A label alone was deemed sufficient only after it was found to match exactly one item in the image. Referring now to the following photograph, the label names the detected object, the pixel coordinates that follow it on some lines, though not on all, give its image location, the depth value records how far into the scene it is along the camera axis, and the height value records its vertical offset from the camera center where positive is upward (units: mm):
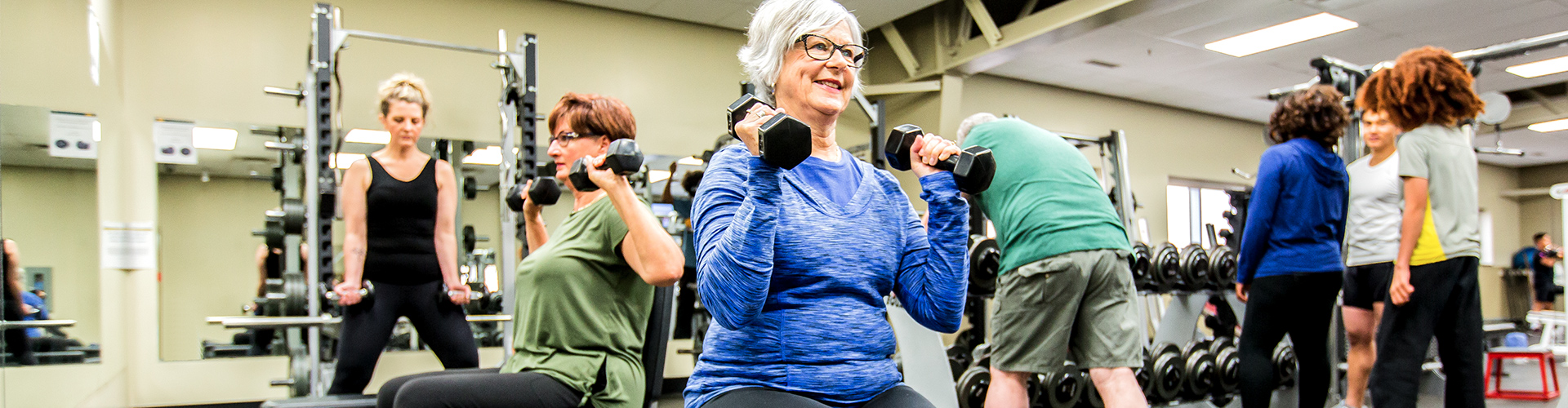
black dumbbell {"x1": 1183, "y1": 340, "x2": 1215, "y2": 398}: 3337 -651
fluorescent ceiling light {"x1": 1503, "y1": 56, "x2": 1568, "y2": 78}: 6887 +968
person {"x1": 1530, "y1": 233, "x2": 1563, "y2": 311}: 9430 -963
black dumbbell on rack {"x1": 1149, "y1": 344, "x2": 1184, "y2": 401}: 3223 -642
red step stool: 4083 -956
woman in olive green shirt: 1371 -165
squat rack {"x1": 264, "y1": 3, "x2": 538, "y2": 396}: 3184 +282
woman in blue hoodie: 2436 -154
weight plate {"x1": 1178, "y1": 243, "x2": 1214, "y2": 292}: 3559 -286
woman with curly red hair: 2084 -116
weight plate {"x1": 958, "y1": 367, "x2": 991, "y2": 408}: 2979 -620
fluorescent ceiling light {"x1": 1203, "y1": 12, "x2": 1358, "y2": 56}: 5578 +1065
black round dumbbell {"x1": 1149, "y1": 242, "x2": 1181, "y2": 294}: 3492 -274
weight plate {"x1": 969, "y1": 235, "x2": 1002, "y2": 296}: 3047 -216
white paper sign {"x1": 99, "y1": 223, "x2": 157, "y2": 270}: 3578 -114
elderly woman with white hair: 1012 -56
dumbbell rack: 3498 -498
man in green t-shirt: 1974 -165
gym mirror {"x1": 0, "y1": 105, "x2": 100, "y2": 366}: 1936 +6
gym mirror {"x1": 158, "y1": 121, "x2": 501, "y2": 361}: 4277 -98
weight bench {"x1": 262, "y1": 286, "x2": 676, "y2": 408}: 1543 -234
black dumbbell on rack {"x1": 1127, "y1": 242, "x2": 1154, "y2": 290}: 3387 -253
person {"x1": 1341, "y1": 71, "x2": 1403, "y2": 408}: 2586 -139
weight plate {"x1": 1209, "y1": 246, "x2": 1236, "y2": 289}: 3662 -281
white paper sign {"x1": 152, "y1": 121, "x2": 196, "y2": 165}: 4270 +373
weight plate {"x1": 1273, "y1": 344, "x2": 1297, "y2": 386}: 3336 -637
